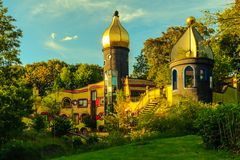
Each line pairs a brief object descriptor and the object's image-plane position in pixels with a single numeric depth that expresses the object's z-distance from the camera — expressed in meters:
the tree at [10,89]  21.09
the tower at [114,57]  42.62
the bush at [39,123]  29.69
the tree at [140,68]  59.34
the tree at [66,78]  62.00
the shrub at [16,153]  14.50
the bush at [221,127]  10.72
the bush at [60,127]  29.48
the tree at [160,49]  41.16
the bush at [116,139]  17.81
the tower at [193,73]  29.08
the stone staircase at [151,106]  28.17
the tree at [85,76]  62.94
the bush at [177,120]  20.41
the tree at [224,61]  31.32
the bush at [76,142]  24.75
